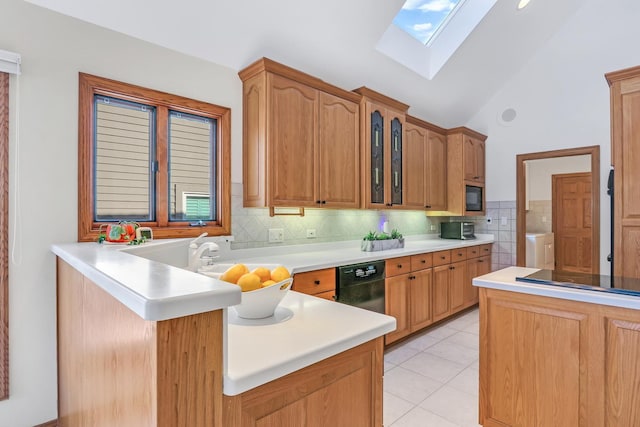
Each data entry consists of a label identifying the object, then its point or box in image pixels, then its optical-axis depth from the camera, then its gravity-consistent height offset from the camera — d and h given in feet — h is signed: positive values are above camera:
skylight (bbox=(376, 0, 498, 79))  10.75 +6.20
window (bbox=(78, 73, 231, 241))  6.63 +1.19
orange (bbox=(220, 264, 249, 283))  3.25 -0.59
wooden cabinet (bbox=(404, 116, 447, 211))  12.63 +1.93
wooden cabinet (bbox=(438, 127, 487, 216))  14.30 +2.04
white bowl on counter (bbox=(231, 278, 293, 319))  3.07 -0.81
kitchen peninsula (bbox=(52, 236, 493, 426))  1.97 -1.01
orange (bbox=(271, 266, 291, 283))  3.27 -0.60
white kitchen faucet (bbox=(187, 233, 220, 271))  6.15 -0.74
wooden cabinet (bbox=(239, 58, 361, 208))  8.16 +1.95
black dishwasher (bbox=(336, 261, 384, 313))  8.53 -1.90
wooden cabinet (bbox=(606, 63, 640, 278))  7.18 +1.08
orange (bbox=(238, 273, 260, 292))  3.06 -0.62
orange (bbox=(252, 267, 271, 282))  3.25 -0.58
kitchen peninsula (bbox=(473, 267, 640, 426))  4.82 -2.22
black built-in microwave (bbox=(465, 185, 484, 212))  14.62 +0.69
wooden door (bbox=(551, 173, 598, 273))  21.20 -0.44
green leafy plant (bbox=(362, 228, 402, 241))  11.03 -0.75
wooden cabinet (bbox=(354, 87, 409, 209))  10.55 +2.15
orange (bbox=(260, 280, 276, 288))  3.15 -0.65
